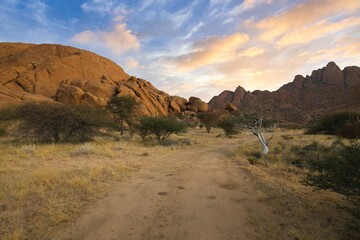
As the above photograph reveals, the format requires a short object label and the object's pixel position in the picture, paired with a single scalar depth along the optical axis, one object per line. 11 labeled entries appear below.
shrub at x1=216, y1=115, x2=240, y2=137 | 37.48
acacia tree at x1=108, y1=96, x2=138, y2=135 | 37.69
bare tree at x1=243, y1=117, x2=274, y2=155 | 17.07
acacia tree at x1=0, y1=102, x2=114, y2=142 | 20.03
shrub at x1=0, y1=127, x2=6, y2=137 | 27.29
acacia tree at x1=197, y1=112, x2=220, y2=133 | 47.88
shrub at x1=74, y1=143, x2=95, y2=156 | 14.69
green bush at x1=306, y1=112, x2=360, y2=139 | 23.80
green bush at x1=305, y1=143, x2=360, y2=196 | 5.07
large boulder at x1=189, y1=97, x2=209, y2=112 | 82.22
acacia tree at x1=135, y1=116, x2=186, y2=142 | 25.50
